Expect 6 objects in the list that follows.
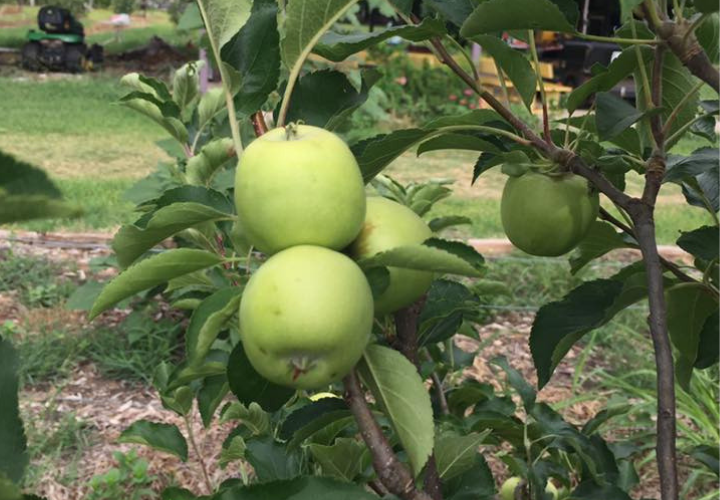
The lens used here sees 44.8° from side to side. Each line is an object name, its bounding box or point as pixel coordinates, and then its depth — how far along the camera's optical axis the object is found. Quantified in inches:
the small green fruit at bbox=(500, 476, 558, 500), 54.1
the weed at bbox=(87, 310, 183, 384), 113.9
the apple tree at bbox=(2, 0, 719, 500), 24.2
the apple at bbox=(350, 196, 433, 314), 26.6
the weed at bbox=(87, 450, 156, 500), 84.7
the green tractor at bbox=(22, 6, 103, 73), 446.6
